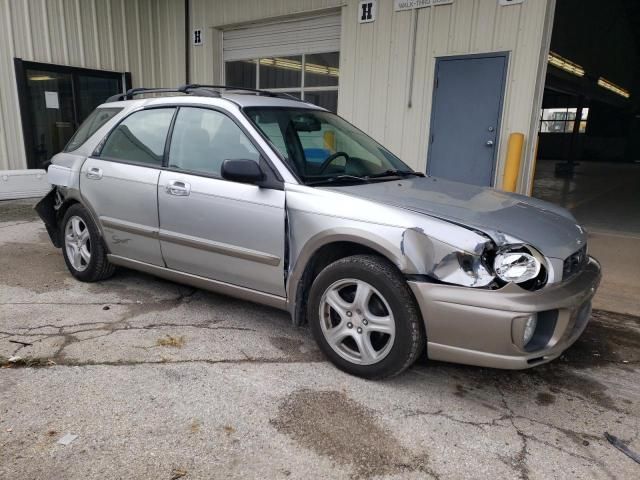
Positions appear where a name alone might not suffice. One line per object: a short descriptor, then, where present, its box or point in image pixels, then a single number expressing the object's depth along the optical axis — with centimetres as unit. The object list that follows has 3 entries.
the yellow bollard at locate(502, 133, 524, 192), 656
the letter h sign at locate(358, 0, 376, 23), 780
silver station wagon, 258
